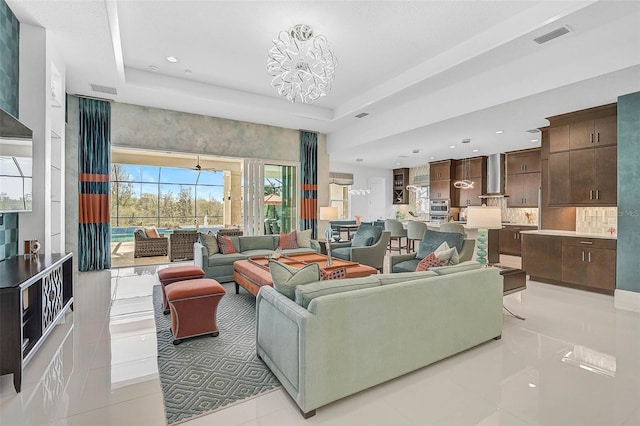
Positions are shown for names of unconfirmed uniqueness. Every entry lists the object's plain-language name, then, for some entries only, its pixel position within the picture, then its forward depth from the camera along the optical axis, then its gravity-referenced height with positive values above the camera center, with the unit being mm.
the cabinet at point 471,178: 9578 +1018
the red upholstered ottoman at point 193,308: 2963 -937
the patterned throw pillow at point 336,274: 2959 -595
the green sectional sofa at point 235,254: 5270 -765
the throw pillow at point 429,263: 3337 -549
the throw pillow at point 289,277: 2344 -501
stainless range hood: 9156 +1042
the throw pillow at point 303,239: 6449 -576
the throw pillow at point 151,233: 8253 -594
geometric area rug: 2090 -1262
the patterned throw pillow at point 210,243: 5492 -567
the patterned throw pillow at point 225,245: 5645 -621
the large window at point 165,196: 10844 +518
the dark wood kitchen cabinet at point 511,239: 8302 -732
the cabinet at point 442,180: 10125 +1045
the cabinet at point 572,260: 4715 -790
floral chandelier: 3873 +2157
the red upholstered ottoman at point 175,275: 3724 -772
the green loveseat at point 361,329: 1962 -844
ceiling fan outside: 9841 +1446
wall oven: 10176 +21
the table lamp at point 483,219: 3866 -91
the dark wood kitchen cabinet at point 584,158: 4844 +892
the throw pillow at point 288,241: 6282 -602
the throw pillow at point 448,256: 3359 -479
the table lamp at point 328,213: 7555 -45
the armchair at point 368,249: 5891 -728
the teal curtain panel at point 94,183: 5945 +509
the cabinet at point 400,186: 12312 +1016
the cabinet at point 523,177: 8297 +939
